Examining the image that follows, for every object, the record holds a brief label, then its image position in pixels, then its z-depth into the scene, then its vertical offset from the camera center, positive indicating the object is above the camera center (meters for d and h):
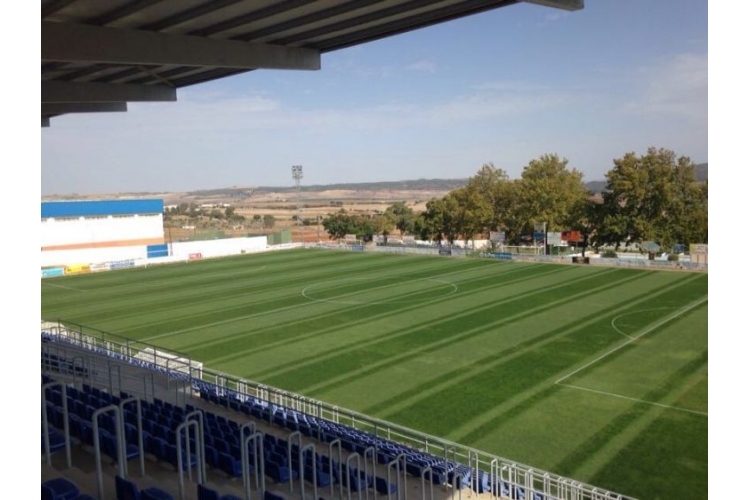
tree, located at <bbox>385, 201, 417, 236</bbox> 106.31 +2.93
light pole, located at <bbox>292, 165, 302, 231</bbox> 82.38 +8.22
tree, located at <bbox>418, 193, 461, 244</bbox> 69.31 +1.52
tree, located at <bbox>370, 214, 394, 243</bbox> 97.35 +1.36
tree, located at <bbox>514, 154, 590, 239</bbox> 62.28 +3.89
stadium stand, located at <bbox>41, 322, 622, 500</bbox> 7.37 -3.36
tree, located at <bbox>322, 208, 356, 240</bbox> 96.29 +1.20
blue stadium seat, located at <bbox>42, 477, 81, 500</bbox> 5.37 -2.37
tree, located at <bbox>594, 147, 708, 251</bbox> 52.50 +2.75
